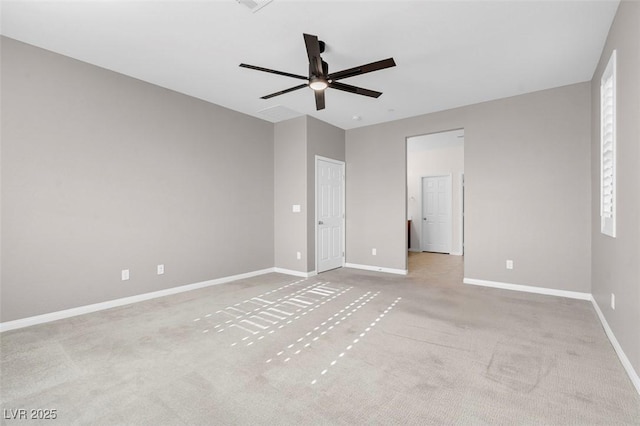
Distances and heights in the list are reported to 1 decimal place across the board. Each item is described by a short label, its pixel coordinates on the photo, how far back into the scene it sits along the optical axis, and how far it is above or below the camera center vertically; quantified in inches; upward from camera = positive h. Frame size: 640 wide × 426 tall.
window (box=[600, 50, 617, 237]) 101.2 +21.2
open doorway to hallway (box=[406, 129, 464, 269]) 305.7 +12.4
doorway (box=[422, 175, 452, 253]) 313.7 -6.0
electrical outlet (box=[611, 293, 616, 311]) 99.3 -31.3
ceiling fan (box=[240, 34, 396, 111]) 96.5 +48.1
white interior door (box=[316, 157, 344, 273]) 213.6 -4.0
